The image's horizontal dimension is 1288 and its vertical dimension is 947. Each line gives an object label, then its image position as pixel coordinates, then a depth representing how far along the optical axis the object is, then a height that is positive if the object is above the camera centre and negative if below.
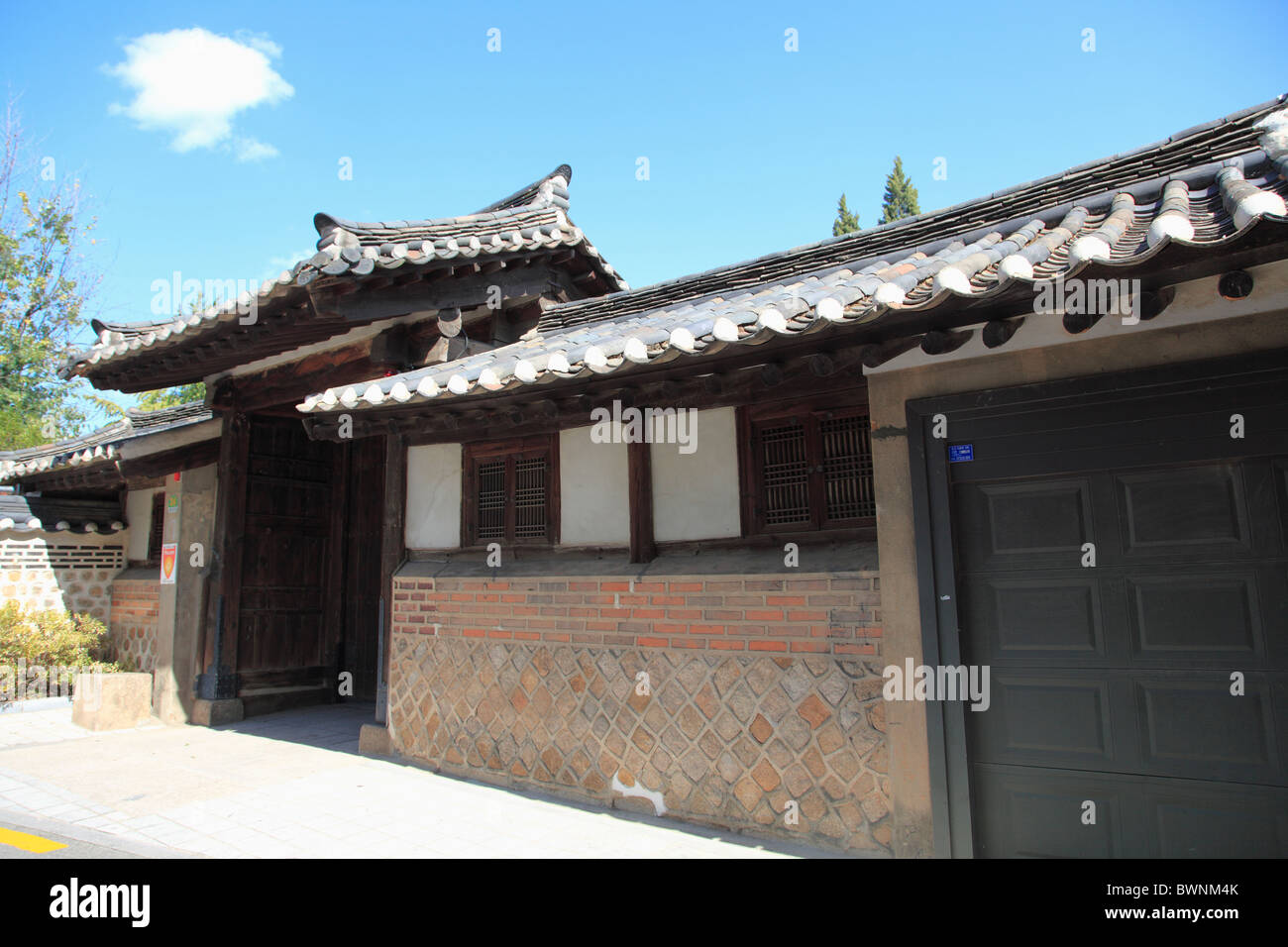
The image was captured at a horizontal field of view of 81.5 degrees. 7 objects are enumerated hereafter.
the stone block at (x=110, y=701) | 8.03 -1.31
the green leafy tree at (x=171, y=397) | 23.23 +5.81
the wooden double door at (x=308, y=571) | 8.62 +0.08
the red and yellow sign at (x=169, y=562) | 8.85 +0.21
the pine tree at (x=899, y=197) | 25.62 +12.63
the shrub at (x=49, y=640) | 9.66 -0.77
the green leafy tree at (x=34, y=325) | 18.36 +6.48
